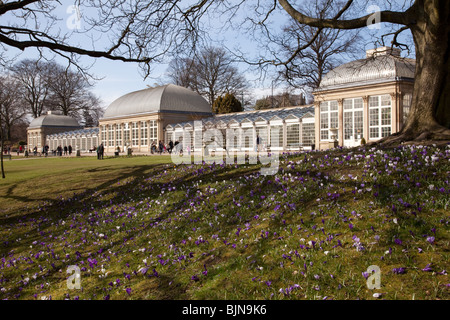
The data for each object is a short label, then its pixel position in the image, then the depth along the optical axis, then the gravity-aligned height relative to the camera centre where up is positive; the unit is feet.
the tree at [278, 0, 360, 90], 40.11 +12.06
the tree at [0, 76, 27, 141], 233.06 +26.86
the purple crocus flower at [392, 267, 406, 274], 12.50 -4.23
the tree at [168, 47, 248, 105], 197.88 +36.70
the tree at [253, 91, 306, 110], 219.41 +27.67
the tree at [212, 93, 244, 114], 178.91 +20.08
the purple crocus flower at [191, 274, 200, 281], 14.87 -5.24
